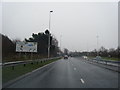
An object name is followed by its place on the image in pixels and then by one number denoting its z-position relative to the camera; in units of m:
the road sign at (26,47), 48.66
